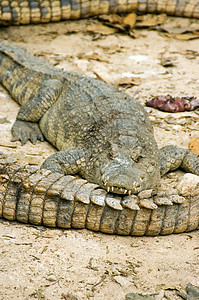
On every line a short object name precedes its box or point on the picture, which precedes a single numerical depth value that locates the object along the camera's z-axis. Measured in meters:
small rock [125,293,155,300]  5.26
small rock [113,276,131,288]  5.50
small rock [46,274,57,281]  5.45
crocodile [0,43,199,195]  7.48
